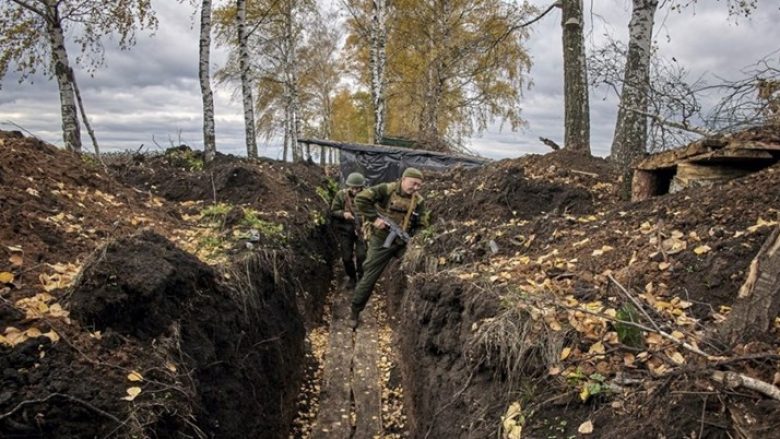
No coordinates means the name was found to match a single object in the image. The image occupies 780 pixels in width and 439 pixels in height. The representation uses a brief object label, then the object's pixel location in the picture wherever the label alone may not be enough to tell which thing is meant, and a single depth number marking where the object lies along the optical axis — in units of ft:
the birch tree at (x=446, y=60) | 70.69
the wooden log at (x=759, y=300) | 8.06
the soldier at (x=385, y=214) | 23.77
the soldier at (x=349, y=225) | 29.48
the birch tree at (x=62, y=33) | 31.96
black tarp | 50.31
